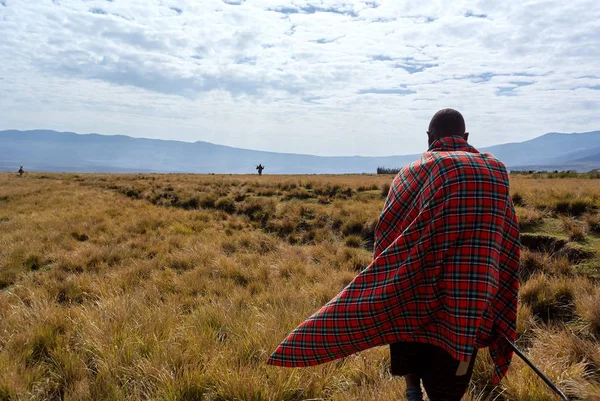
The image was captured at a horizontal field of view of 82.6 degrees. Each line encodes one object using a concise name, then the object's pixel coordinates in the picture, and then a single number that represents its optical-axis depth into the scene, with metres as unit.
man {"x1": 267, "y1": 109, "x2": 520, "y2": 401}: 2.07
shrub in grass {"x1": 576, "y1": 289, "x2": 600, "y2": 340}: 4.01
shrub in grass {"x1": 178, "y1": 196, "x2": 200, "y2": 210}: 16.36
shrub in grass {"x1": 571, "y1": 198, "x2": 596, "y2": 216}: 8.58
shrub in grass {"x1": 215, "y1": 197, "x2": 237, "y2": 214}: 14.86
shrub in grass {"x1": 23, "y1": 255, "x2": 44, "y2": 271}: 7.73
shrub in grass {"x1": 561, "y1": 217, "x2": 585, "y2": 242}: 6.98
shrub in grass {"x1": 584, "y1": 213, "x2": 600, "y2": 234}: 7.33
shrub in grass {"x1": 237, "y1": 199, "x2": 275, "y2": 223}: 12.78
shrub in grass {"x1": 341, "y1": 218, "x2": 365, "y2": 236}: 10.08
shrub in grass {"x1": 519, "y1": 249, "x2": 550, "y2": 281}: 5.98
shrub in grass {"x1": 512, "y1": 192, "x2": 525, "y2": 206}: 9.98
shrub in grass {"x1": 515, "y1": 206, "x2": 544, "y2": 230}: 8.05
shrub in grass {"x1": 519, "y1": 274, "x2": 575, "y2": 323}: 4.64
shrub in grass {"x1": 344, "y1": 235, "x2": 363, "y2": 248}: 9.04
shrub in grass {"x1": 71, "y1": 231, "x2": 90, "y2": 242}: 10.33
